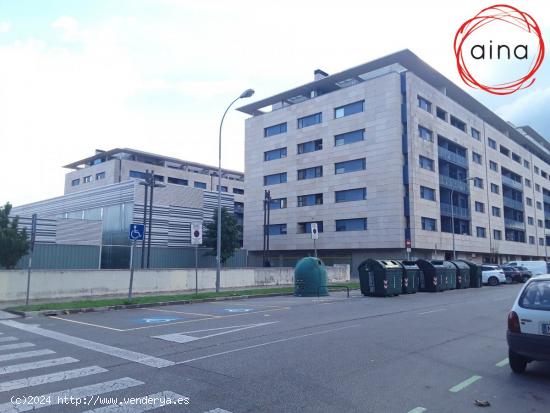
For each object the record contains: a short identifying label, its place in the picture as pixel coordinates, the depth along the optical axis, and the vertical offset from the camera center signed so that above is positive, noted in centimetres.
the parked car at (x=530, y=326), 619 -90
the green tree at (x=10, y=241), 2698 +90
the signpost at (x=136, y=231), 1655 +94
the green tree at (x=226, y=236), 4781 +228
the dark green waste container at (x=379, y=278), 2227 -91
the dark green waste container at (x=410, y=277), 2425 -93
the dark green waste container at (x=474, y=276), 3112 -108
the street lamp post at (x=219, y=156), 2014 +484
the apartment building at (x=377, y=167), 4719 +1044
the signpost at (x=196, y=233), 1883 +101
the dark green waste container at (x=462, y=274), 2942 -92
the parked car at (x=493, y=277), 3506 -128
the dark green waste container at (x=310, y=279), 2167 -94
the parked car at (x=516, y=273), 3784 -107
